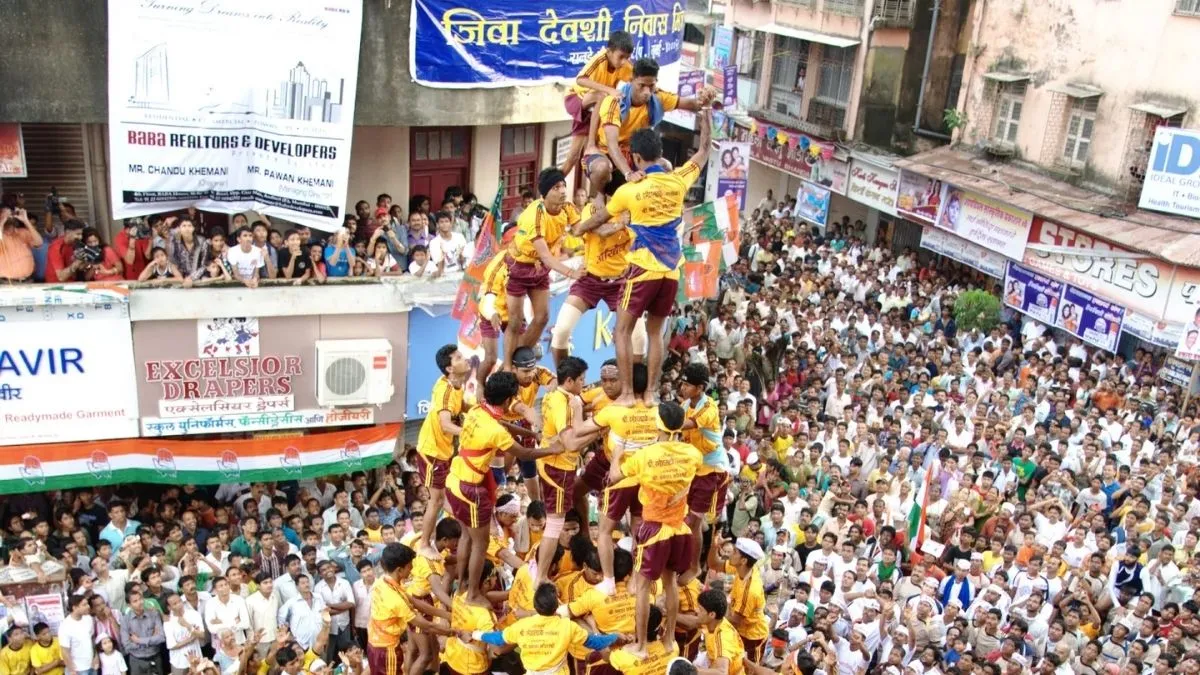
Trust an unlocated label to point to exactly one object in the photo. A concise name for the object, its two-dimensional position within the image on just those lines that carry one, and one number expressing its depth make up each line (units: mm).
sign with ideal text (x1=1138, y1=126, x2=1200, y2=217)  20266
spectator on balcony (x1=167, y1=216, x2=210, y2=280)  13445
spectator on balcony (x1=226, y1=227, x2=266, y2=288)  13461
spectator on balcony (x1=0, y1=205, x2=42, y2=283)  12766
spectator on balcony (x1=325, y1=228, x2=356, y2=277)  14062
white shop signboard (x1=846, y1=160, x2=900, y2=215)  27125
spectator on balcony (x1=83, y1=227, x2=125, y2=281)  13219
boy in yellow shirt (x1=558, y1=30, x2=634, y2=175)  10484
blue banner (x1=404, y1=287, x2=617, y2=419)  14656
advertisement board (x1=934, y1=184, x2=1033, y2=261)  22797
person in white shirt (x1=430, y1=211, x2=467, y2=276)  14539
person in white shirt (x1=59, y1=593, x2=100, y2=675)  10789
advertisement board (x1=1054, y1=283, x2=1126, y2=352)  20141
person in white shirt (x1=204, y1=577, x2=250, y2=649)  11164
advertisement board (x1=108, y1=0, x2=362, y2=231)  12812
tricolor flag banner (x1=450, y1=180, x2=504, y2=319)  13875
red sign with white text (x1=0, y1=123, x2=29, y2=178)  13078
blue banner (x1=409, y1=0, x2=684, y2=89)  14164
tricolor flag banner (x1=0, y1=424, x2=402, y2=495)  13164
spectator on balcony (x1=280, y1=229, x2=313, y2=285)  13766
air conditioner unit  14188
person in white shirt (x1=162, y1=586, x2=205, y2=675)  11062
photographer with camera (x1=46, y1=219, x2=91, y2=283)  13055
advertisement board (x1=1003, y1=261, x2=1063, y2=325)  21656
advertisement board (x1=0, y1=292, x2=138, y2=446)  12977
